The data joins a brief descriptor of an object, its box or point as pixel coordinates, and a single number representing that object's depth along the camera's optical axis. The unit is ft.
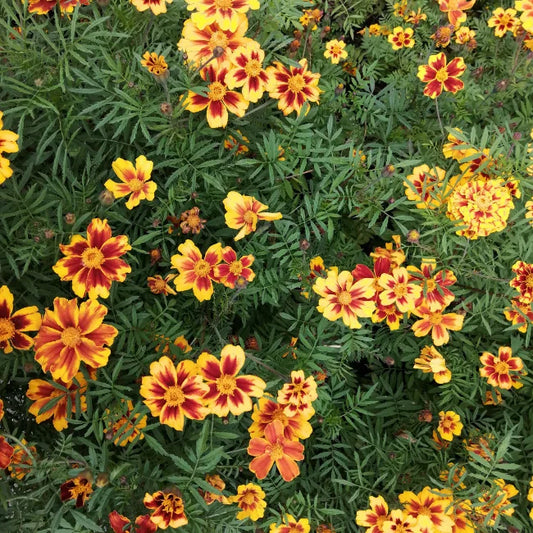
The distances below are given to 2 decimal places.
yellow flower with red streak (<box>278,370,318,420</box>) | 1.57
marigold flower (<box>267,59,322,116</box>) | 1.70
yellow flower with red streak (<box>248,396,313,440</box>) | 1.61
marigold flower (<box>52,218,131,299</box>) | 1.43
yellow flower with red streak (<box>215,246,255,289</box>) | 1.62
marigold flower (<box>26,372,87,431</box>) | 1.48
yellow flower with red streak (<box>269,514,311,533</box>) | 1.68
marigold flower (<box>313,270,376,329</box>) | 1.64
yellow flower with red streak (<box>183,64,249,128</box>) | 1.58
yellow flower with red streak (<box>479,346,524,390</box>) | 1.86
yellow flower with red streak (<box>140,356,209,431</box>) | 1.42
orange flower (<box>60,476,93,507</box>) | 1.44
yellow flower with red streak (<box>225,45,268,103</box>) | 1.57
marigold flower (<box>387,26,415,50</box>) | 2.51
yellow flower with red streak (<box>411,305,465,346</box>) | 1.81
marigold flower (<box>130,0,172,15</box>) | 1.52
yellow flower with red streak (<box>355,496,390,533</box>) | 1.67
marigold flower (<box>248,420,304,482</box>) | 1.55
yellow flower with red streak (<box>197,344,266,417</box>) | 1.48
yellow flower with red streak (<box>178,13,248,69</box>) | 1.55
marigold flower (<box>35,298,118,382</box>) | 1.36
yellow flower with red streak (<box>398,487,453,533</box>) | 1.62
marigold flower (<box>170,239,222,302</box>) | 1.59
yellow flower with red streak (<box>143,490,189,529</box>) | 1.34
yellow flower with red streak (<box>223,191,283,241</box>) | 1.62
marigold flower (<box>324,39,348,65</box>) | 2.33
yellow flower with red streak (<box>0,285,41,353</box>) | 1.41
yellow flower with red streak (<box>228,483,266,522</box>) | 1.64
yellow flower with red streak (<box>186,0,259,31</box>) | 1.48
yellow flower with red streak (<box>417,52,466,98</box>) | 1.98
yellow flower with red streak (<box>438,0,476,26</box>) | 2.14
